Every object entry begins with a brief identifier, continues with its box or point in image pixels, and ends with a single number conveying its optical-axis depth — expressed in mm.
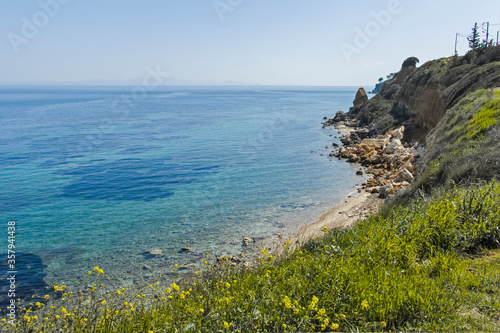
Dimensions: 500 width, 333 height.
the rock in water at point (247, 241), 17895
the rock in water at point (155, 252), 16750
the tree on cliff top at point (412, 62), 73300
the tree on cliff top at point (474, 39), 45719
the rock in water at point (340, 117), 71062
